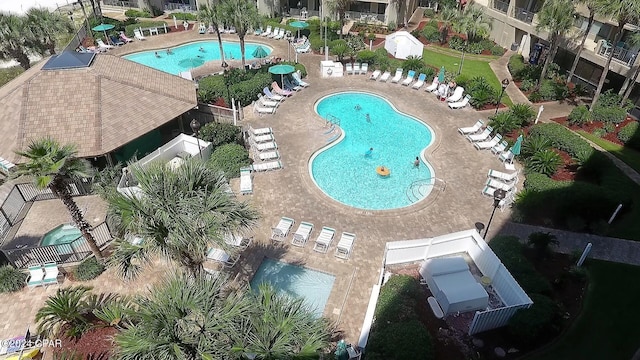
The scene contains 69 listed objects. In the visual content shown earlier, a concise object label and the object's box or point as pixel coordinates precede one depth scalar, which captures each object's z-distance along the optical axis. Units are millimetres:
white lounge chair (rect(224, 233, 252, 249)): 16438
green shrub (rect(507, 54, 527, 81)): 32713
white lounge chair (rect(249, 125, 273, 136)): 24375
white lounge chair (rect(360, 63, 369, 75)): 33438
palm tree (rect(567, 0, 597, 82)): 24275
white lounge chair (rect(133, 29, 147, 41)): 39625
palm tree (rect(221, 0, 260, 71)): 27391
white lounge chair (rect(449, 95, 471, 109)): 28578
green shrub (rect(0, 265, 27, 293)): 15172
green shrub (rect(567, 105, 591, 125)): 25625
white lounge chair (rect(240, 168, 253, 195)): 20016
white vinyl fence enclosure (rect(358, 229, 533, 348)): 13312
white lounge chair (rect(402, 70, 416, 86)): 31791
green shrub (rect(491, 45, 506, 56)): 37875
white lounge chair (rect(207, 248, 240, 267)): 16125
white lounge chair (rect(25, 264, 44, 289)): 15359
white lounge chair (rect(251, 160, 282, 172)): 21594
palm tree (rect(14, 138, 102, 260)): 12508
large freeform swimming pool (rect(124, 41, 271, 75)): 35719
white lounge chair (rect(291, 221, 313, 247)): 17234
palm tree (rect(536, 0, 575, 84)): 26562
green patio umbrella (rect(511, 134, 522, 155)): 21359
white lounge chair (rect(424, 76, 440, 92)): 30789
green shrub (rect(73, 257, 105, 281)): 15719
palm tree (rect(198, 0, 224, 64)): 28656
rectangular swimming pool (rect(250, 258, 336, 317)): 15205
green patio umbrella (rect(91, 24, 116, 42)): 36531
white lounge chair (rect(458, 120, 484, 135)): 25219
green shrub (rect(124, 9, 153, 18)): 44122
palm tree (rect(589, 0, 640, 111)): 22078
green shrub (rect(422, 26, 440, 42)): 40500
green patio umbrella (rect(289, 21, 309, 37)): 38875
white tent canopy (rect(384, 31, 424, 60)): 34594
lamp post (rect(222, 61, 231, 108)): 27233
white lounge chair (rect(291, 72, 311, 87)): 31156
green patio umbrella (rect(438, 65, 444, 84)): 30812
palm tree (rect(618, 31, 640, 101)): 25269
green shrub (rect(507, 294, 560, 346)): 12711
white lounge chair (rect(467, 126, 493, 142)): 24458
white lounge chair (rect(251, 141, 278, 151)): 23266
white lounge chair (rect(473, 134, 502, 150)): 23833
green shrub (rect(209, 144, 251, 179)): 21141
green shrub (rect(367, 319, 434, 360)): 11859
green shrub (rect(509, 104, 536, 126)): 24969
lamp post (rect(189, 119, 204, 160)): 18242
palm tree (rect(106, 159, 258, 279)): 10719
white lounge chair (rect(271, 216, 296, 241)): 17516
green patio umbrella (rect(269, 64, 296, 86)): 28950
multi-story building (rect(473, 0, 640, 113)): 27766
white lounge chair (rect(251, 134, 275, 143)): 23856
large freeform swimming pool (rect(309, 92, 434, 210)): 20797
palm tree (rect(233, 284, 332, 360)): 9320
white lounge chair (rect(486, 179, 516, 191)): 20344
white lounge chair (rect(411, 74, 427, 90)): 31467
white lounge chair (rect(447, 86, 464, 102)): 29150
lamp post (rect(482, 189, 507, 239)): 14555
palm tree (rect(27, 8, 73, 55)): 27484
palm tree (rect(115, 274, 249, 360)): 9062
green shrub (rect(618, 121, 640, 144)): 24020
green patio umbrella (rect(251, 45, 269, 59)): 32031
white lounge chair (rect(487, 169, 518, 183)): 20797
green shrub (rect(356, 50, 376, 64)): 33594
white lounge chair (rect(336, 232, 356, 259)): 16781
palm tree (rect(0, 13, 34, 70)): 25953
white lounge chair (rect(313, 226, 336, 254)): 17000
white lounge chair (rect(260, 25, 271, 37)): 41031
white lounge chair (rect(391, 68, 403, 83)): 32281
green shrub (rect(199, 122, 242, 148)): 22844
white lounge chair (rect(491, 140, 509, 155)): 23234
